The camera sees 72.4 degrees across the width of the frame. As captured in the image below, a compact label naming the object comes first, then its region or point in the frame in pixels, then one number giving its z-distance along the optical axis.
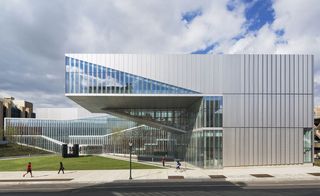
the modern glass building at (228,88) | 27.70
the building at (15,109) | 73.17
